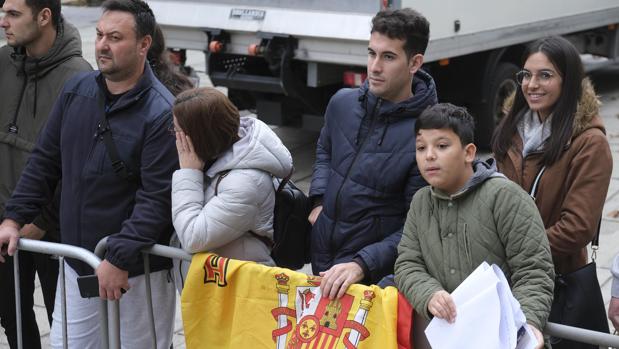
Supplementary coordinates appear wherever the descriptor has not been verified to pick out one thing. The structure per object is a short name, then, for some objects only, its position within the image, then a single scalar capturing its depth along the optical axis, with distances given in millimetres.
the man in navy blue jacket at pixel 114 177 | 3953
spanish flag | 3381
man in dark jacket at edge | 4762
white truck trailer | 8758
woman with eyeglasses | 3773
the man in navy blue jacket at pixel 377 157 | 3684
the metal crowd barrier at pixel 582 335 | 3105
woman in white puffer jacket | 3695
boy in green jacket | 3209
